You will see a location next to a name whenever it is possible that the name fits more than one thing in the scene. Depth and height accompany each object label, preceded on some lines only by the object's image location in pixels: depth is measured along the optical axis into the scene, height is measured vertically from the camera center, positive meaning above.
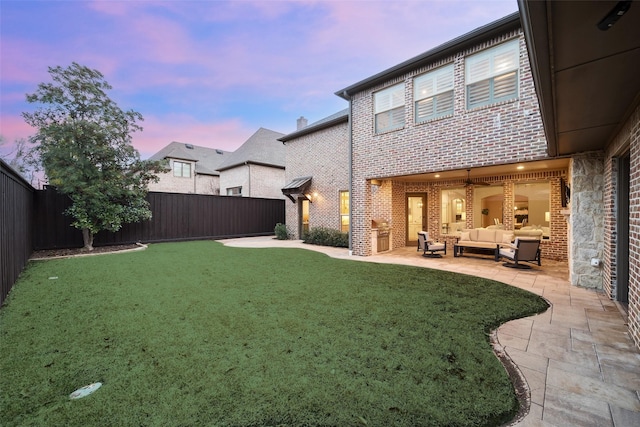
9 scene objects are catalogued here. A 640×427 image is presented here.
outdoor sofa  8.18 -0.93
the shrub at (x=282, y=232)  13.87 -1.07
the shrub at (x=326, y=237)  11.03 -1.13
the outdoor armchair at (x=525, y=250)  6.75 -1.02
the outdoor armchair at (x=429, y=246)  8.59 -1.15
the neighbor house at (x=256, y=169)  18.16 +3.04
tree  8.56 +2.28
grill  9.32 -0.79
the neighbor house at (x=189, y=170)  20.39 +3.41
